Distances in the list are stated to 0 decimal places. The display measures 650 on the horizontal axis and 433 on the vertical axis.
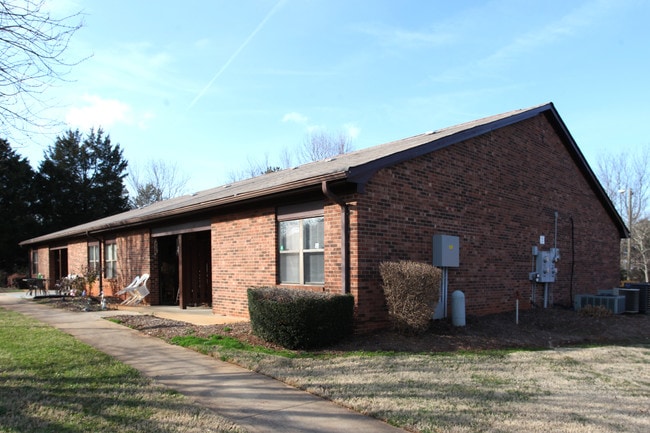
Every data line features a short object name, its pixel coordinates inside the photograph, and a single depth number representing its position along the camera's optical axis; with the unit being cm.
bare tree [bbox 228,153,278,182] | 4022
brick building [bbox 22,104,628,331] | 876
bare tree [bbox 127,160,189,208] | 5053
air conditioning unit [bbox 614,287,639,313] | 1388
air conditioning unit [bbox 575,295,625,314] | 1327
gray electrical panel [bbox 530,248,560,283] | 1304
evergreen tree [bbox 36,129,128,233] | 4244
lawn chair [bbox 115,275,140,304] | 1540
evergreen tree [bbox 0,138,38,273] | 3722
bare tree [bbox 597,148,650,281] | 2877
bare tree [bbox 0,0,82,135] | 633
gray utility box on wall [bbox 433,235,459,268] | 986
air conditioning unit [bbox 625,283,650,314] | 1408
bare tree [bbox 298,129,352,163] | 3562
